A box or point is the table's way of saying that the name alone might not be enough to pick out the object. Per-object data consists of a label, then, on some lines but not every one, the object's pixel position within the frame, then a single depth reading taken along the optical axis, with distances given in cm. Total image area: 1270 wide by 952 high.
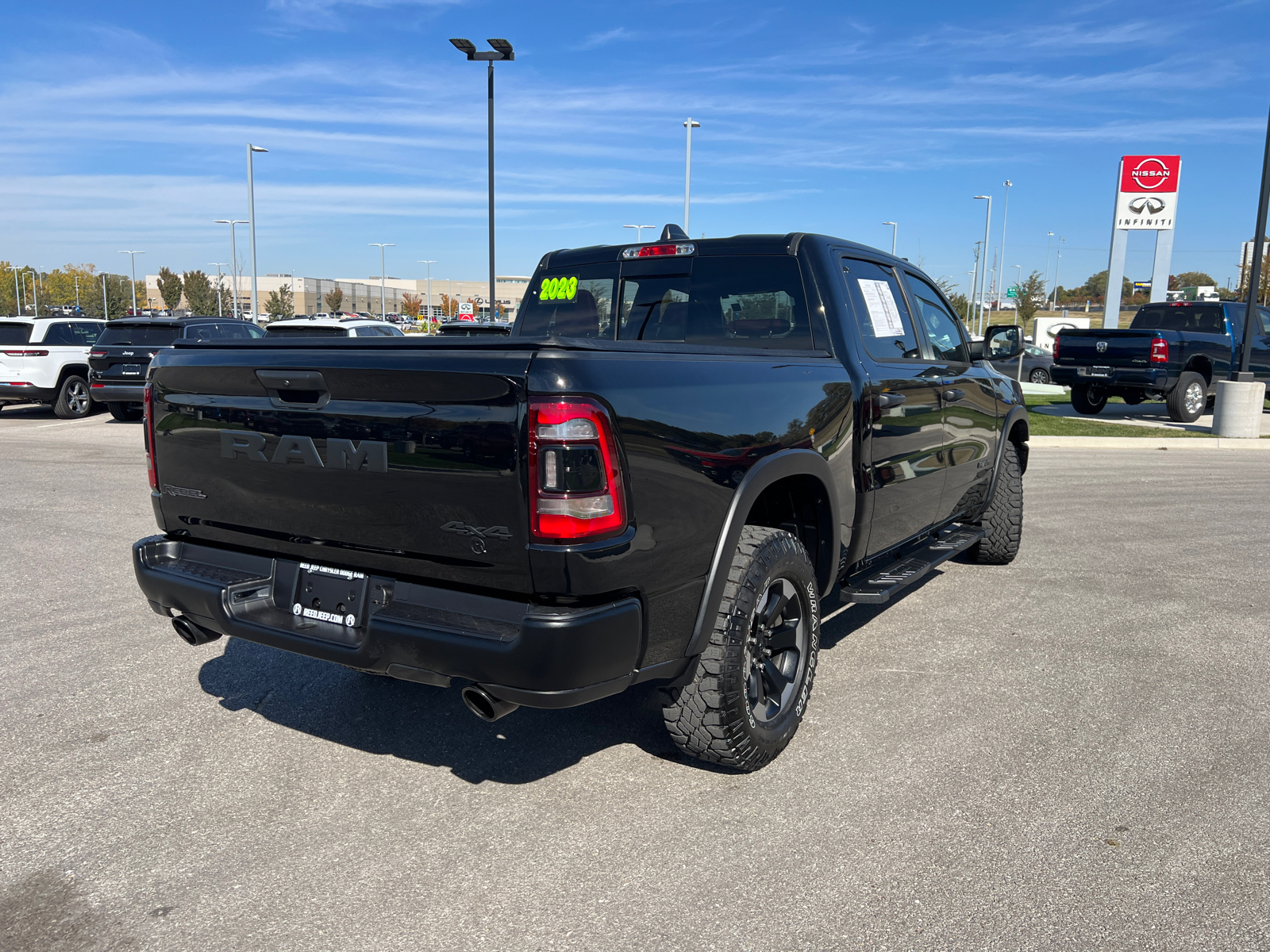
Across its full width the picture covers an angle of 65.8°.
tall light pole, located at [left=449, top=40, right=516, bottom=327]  1872
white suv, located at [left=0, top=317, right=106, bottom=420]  1611
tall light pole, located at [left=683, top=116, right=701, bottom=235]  4009
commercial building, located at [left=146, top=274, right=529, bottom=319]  13412
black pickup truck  273
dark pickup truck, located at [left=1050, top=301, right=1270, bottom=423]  1617
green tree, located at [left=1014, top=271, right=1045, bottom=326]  6456
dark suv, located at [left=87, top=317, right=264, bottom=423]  1539
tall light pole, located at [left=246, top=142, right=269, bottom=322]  3747
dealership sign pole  2658
